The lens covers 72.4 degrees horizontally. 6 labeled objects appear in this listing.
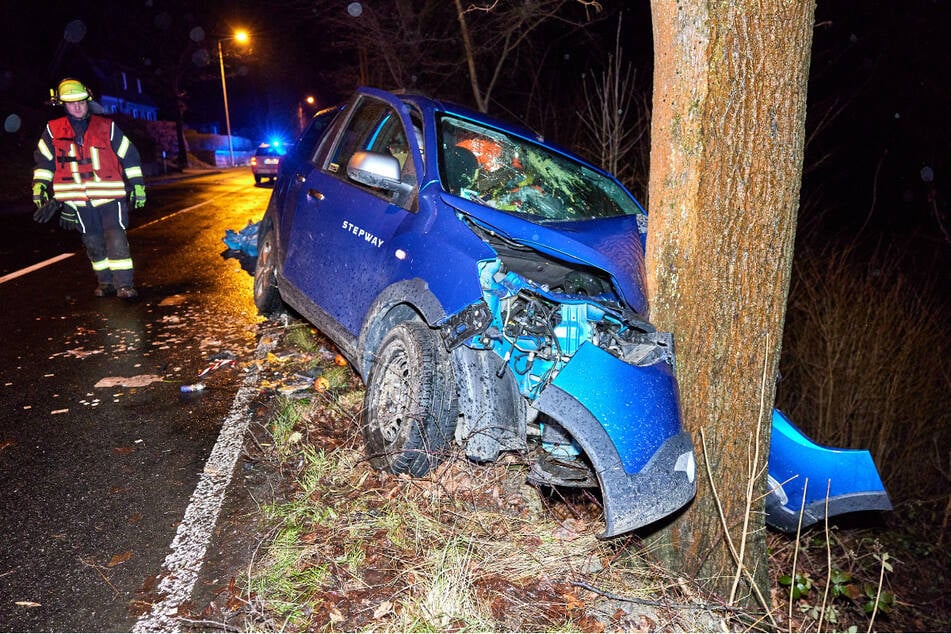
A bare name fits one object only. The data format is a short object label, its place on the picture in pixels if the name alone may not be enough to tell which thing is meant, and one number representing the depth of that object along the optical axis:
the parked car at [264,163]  23.00
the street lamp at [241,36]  39.32
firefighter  6.47
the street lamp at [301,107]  64.44
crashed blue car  2.71
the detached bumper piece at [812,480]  3.27
